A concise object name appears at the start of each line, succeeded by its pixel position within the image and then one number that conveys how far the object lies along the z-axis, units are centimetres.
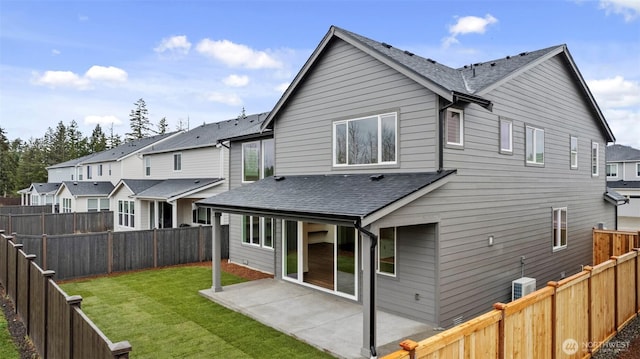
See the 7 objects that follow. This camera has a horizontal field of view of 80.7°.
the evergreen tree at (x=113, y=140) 7306
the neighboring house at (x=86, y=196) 2914
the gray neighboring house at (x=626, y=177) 3189
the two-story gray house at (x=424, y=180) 827
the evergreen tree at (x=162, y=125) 7162
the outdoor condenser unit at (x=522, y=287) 954
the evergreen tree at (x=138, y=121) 6875
